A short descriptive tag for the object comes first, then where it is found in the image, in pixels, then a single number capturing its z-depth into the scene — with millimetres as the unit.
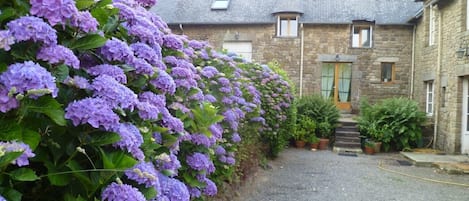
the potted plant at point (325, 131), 14067
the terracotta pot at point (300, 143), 13978
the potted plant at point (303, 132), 13922
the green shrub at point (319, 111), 14602
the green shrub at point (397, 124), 13453
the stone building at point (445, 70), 11727
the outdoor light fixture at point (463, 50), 11264
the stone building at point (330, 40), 17984
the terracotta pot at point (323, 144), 13961
